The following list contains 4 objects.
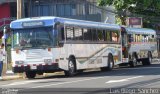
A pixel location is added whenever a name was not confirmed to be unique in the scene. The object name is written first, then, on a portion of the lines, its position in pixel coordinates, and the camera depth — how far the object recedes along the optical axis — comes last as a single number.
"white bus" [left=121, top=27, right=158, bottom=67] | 37.97
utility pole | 29.99
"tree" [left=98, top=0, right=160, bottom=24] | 53.09
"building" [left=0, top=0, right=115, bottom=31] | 72.38
